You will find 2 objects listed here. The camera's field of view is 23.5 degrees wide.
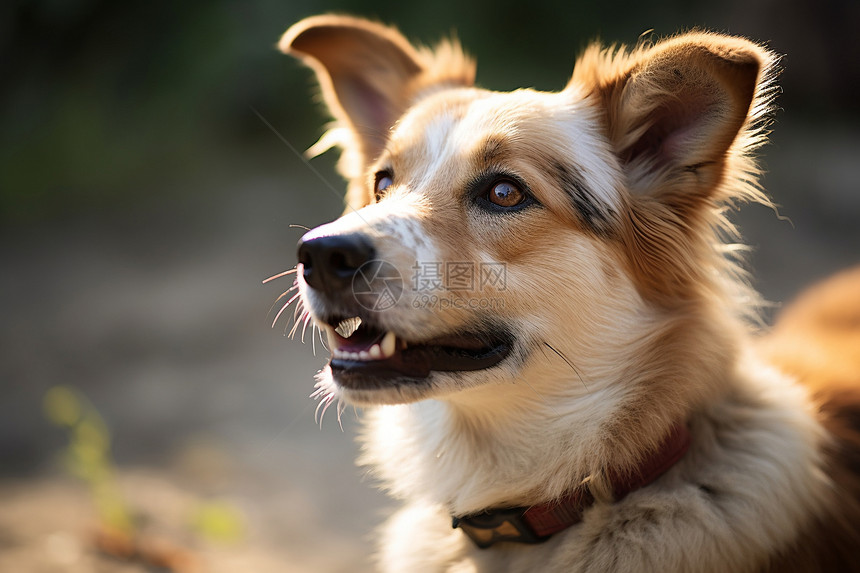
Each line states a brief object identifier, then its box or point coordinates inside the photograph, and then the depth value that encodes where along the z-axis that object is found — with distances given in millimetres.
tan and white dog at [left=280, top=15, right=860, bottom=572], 1005
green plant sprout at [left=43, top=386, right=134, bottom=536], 1222
